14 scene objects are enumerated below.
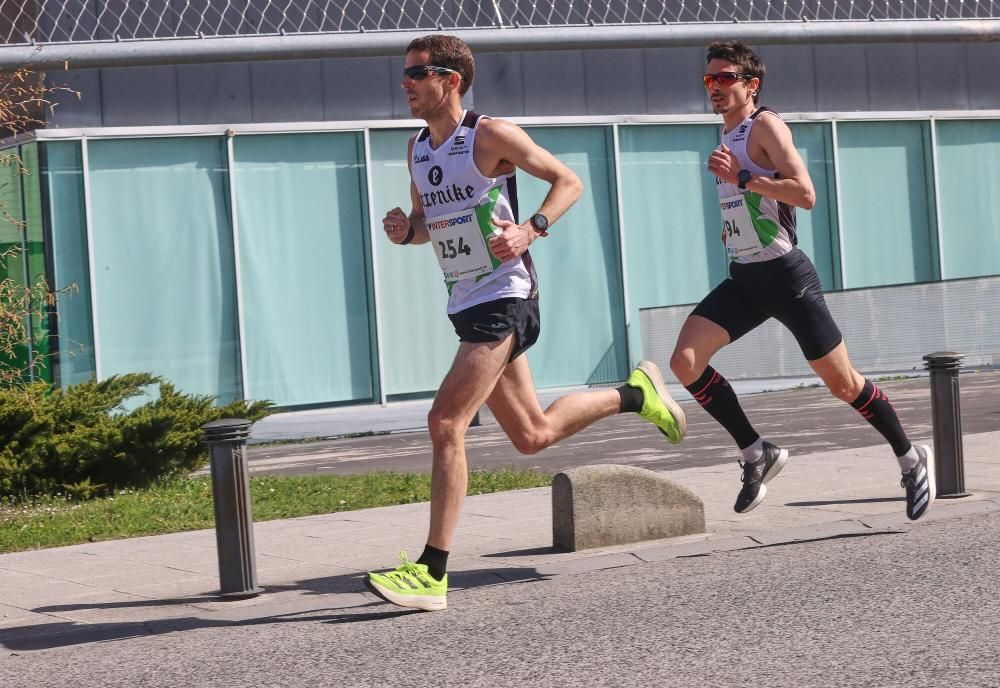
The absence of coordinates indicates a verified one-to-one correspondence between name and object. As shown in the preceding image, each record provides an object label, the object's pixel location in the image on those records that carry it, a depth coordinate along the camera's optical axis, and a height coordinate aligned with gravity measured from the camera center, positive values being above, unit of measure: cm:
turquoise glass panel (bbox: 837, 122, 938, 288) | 2078 +142
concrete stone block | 745 -83
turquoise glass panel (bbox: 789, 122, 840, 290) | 2047 +137
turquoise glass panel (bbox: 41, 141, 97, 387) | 1669 +131
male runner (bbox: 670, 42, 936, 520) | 732 +15
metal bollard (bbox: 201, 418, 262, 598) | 672 -63
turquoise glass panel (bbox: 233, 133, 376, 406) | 1764 +95
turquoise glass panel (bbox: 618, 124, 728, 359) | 1966 +137
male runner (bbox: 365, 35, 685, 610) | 615 +33
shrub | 1014 -47
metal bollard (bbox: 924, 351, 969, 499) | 848 -61
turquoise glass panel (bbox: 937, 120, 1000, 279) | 2145 +150
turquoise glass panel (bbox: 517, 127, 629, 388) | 1920 +70
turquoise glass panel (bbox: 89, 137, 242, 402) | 1694 +107
